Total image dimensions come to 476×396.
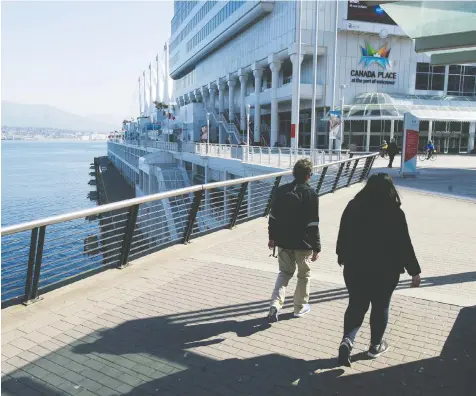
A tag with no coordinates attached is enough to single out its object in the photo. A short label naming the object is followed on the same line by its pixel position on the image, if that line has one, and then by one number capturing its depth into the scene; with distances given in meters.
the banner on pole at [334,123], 21.39
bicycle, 30.59
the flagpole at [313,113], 25.47
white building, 40.31
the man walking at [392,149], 21.45
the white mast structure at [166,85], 73.12
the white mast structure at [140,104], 121.38
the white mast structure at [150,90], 91.77
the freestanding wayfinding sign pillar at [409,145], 17.64
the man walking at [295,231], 4.37
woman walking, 3.60
